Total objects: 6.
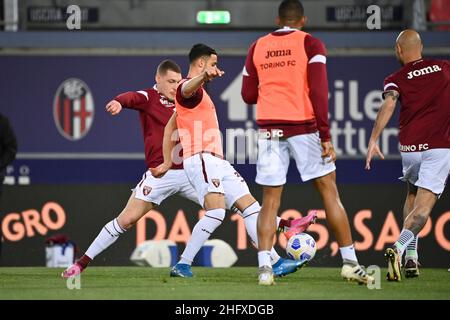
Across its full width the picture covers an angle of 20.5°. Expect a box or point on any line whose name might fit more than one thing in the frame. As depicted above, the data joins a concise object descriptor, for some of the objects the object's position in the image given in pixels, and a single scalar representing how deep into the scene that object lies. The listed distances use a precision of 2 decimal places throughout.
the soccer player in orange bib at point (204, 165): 10.97
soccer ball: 10.80
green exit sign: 18.16
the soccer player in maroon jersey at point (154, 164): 11.38
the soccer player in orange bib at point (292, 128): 9.70
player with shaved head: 10.91
